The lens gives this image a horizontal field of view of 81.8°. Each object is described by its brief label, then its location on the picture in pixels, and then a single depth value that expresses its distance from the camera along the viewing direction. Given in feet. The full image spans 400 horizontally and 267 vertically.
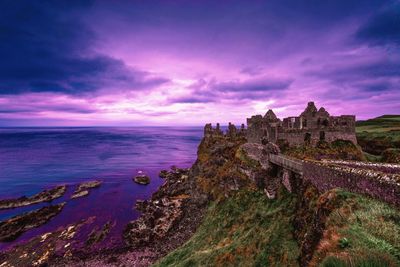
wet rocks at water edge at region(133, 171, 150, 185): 241.12
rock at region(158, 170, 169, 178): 268.25
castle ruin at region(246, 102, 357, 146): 100.73
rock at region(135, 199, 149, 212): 167.30
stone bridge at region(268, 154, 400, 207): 38.34
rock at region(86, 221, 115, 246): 130.52
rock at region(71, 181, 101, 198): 205.16
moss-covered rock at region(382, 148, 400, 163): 85.36
